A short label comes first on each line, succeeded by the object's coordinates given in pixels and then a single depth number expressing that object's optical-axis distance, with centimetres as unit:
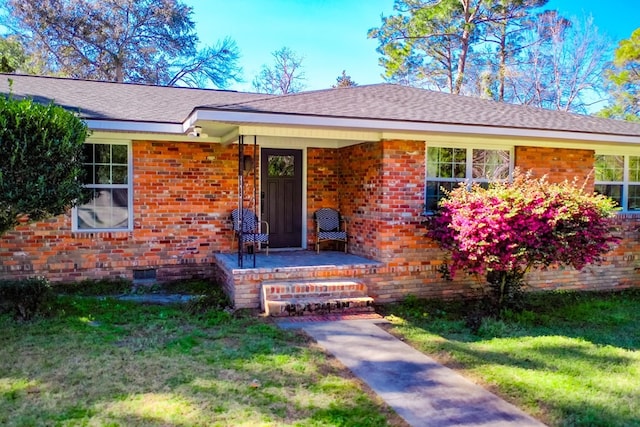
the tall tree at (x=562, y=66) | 2352
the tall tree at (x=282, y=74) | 2964
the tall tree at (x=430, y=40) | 2177
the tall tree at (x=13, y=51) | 2139
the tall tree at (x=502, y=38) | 2161
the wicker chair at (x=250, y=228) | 831
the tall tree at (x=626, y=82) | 1806
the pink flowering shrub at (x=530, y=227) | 627
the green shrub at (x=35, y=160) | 536
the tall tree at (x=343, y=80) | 3049
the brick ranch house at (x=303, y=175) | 745
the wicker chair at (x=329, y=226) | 900
